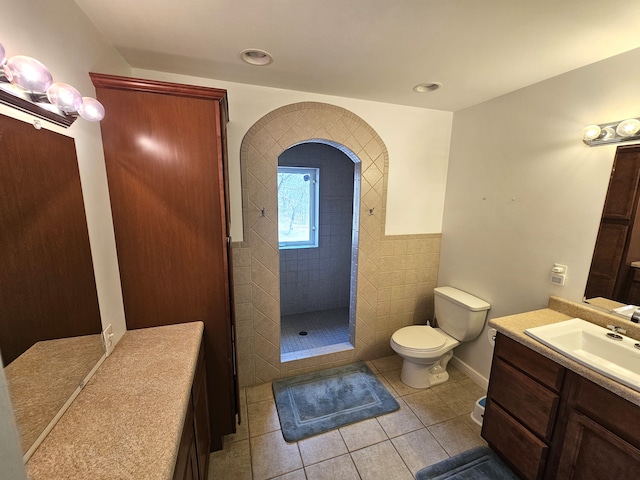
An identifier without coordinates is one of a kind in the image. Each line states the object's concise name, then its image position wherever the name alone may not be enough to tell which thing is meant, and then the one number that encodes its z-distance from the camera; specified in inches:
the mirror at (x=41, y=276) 27.2
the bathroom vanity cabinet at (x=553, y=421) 42.4
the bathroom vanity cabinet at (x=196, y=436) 38.4
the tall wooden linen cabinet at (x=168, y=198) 50.2
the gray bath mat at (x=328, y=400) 72.9
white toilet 83.3
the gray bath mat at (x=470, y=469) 60.0
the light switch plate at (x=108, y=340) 45.8
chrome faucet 55.8
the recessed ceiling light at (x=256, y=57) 57.2
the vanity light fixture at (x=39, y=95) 25.6
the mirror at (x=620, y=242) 54.9
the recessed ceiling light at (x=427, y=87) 72.3
